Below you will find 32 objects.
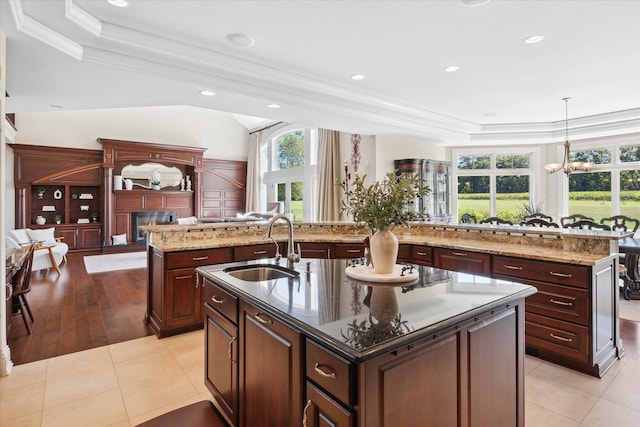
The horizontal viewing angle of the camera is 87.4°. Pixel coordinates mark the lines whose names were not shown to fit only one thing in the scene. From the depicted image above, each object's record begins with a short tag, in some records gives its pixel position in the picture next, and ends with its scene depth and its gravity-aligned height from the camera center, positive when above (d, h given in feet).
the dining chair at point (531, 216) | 19.13 -0.22
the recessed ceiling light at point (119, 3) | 8.11 +5.18
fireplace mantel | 29.37 +2.30
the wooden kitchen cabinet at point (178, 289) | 10.67 -2.45
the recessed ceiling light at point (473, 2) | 8.29 +5.26
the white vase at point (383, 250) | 5.94 -0.67
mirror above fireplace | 31.81 +3.99
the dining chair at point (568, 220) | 23.44 -0.55
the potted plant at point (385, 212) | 5.75 +0.02
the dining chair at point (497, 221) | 17.56 -0.45
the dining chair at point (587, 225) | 16.08 -0.61
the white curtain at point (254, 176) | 35.96 +4.13
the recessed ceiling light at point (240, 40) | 9.99 +5.32
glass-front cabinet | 20.65 +2.06
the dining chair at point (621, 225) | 16.69 -0.71
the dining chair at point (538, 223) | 15.75 -0.50
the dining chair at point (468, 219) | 22.84 -0.40
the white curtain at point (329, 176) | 22.86 +2.59
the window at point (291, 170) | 28.25 +4.12
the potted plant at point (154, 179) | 32.45 +3.43
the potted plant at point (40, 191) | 27.68 +1.98
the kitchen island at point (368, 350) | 3.63 -1.78
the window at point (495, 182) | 25.52 +2.41
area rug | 21.90 -3.41
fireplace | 31.19 -0.46
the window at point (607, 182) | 21.49 +2.06
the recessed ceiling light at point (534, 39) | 10.12 +5.34
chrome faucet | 7.75 -0.88
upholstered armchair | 19.30 -1.85
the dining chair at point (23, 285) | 11.08 -2.39
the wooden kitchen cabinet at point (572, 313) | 8.36 -2.63
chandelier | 16.89 +2.43
